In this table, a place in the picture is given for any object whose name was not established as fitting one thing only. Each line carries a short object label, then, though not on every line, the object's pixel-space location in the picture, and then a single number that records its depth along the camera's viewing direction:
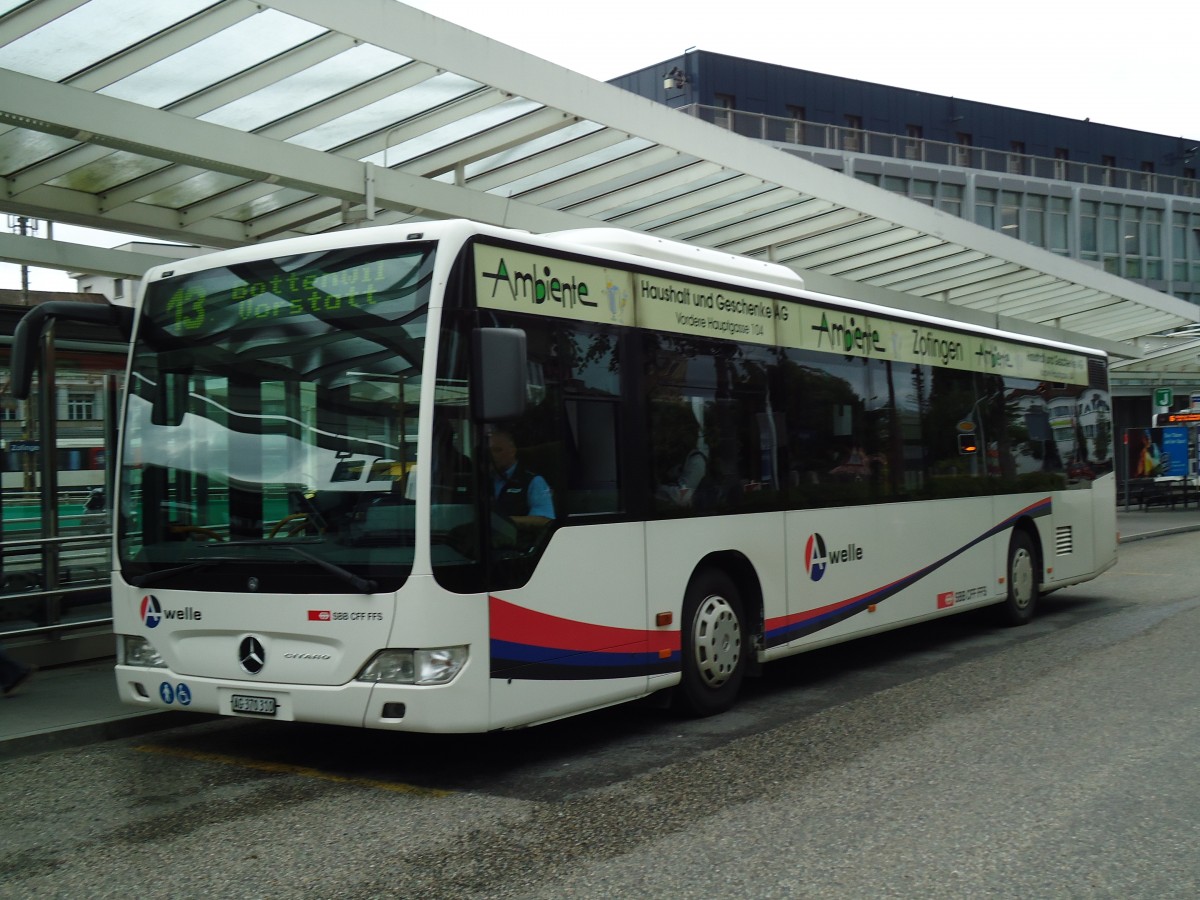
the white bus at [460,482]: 6.41
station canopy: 9.41
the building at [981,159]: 43.94
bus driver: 6.60
